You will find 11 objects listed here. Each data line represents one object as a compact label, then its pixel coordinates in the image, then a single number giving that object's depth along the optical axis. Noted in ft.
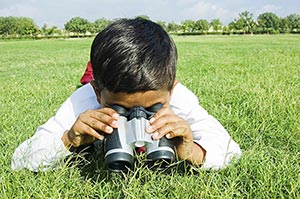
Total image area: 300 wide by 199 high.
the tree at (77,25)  321.73
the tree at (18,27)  314.98
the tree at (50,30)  303.81
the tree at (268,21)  300.61
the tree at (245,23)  300.81
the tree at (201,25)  334.44
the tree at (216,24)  324.02
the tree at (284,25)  300.81
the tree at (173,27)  335.55
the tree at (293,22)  303.68
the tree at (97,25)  318.65
